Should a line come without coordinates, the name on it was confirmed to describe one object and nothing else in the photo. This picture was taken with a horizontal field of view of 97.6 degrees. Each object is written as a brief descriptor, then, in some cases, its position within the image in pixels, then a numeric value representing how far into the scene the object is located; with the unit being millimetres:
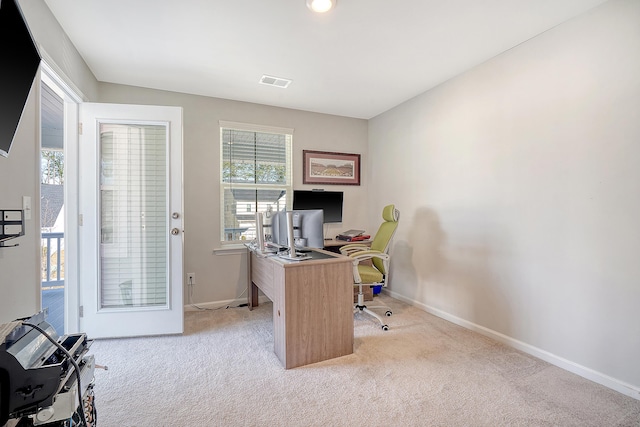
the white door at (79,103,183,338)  2613
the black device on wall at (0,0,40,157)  993
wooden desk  2139
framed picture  3971
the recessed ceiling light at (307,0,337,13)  1874
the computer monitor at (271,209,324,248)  2434
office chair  2893
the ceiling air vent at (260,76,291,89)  2986
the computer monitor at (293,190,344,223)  3766
